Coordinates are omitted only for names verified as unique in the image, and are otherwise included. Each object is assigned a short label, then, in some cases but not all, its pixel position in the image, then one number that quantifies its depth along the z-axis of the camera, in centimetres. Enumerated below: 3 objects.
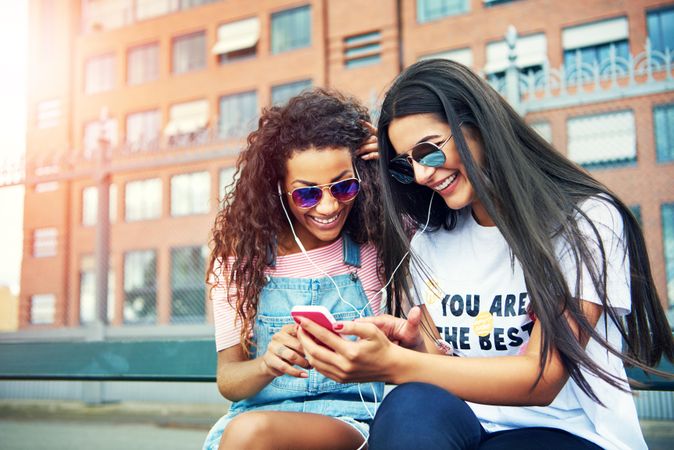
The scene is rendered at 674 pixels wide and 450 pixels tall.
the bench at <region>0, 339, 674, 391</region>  259
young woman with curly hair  191
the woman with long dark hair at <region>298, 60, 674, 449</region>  142
